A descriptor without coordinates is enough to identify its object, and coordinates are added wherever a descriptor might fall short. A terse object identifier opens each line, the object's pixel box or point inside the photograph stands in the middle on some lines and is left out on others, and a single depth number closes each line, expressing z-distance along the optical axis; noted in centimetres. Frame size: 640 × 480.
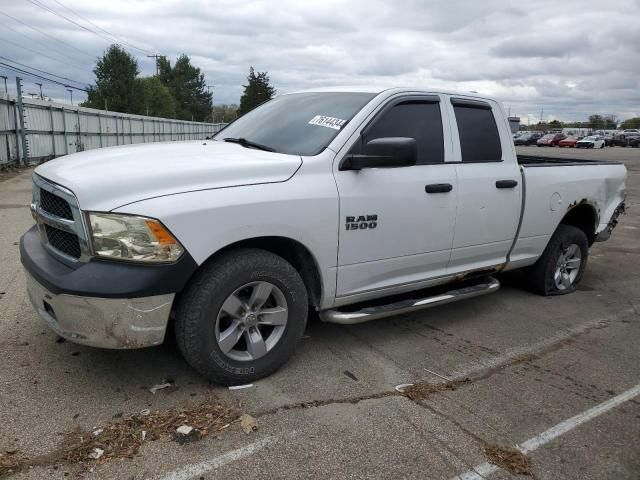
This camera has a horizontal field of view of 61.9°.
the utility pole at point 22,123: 1522
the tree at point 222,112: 10650
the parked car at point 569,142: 5343
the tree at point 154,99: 6719
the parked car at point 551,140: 5644
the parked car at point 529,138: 6103
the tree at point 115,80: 6419
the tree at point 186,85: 10012
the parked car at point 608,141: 5738
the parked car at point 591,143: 5075
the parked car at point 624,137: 5469
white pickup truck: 283
